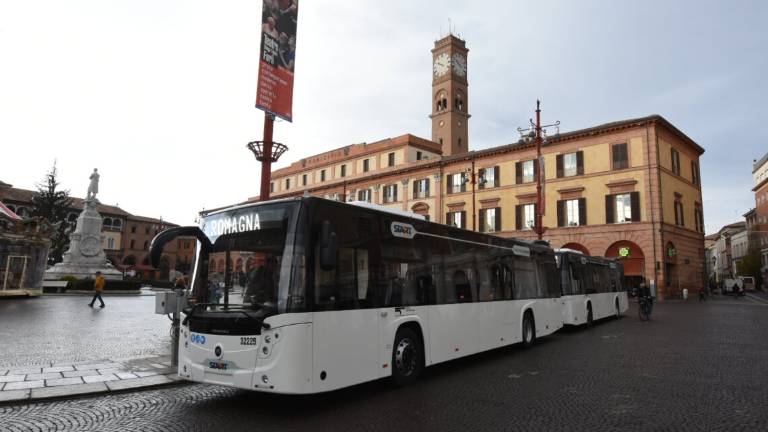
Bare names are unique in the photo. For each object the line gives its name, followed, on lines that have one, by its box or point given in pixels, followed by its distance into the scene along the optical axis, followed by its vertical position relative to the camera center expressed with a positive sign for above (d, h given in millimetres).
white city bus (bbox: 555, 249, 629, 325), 15422 -136
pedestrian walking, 20516 -517
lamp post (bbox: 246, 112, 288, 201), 11680 +3141
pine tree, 53375 +7075
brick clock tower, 63469 +24418
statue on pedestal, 33844 +1802
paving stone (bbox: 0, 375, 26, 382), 7402 -1599
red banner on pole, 11523 +5280
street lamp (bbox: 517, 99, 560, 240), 22641 +6142
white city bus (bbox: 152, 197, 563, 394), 5883 -256
